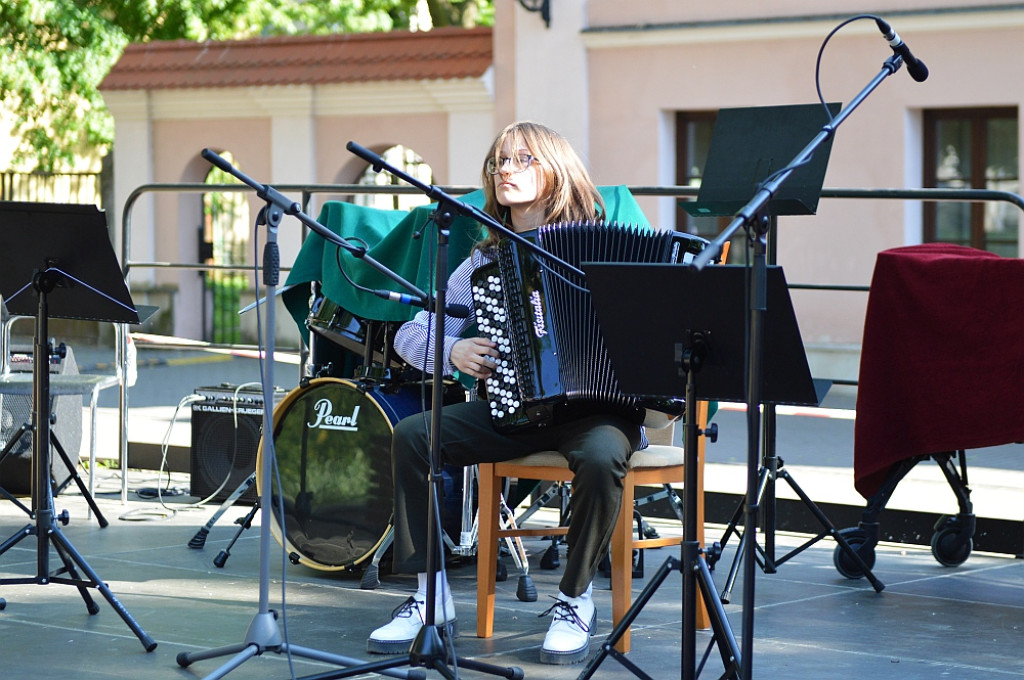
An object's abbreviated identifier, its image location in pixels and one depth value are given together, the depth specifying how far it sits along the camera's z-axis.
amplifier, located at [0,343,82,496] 6.92
